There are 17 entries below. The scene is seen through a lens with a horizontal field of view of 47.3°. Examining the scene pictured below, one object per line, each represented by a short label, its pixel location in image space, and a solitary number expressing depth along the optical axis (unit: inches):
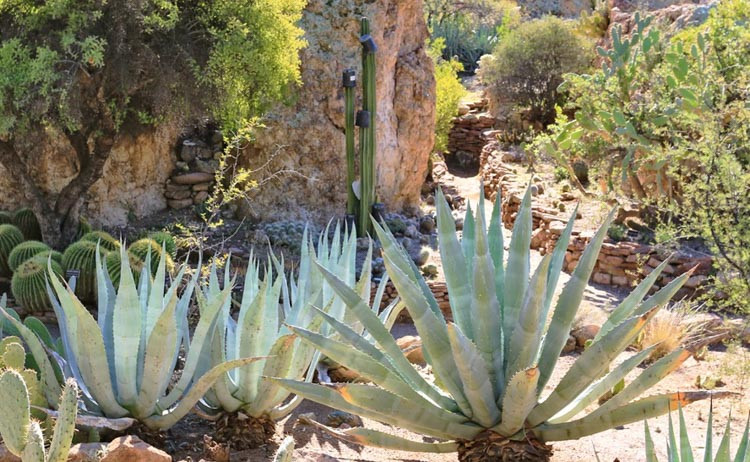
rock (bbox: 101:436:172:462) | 113.2
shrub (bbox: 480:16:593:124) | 712.4
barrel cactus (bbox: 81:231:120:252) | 298.2
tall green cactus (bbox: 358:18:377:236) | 383.9
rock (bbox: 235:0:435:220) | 407.5
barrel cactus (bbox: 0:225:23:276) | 305.9
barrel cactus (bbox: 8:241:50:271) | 292.1
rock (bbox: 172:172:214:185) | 395.9
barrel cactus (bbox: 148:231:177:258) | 294.2
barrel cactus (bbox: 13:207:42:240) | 341.7
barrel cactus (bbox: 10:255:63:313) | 270.1
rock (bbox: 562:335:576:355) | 278.8
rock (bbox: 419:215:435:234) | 441.1
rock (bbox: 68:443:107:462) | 112.0
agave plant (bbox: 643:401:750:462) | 96.3
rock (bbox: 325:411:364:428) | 159.0
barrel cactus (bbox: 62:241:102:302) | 275.3
